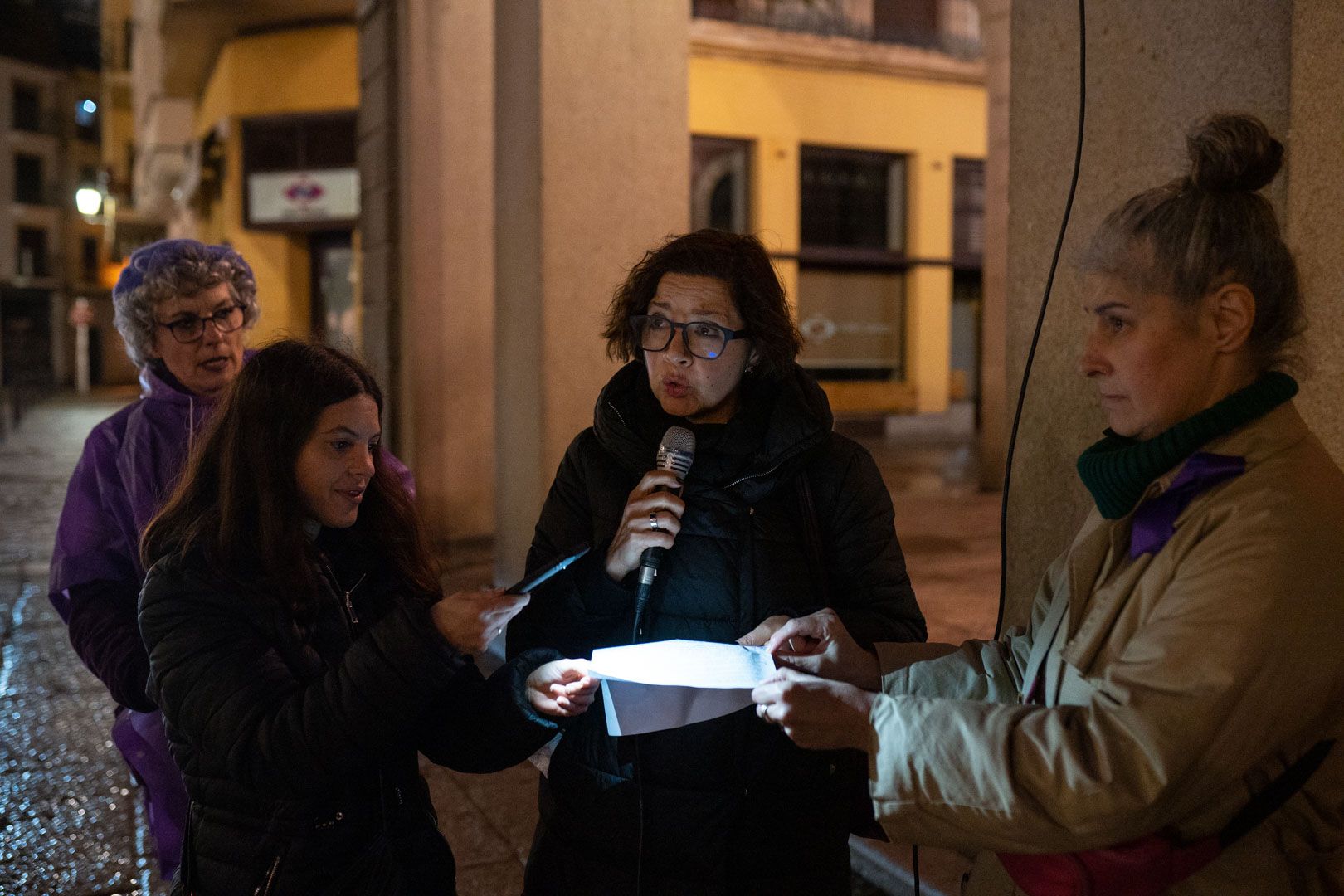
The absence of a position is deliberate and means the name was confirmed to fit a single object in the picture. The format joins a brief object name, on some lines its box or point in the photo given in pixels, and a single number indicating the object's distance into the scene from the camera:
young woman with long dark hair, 1.99
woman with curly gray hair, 2.79
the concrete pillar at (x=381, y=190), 8.89
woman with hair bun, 1.41
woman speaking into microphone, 2.25
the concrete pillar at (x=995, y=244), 11.56
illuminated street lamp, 31.58
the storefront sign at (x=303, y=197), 15.50
